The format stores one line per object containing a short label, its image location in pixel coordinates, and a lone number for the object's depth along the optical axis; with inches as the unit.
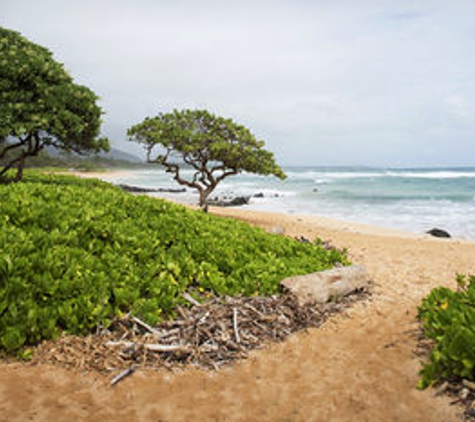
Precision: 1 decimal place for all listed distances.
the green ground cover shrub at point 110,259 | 192.1
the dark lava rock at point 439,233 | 777.1
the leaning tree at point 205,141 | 737.6
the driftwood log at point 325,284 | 264.2
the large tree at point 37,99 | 481.1
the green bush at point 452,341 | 150.6
